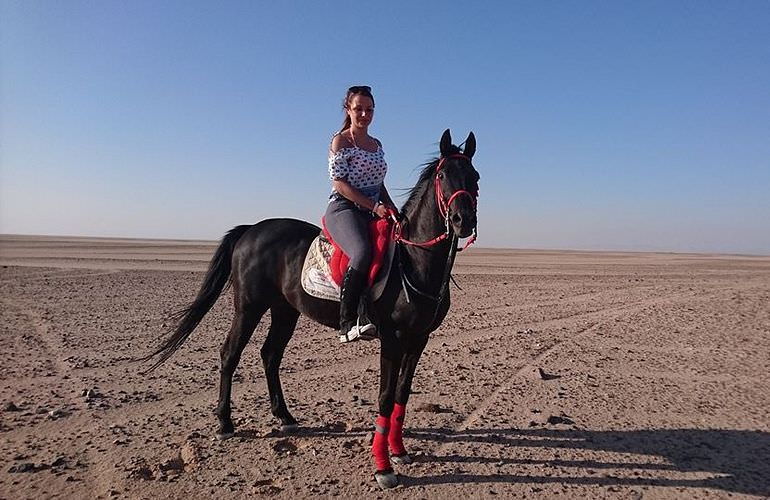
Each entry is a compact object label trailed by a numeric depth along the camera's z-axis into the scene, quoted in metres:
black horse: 4.44
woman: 4.71
